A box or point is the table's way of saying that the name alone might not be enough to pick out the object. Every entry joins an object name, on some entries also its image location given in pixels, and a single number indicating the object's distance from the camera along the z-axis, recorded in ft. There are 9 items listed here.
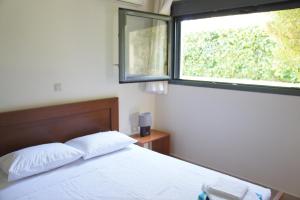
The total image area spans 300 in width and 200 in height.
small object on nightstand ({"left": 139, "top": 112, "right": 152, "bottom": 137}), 10.83
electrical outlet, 8.65
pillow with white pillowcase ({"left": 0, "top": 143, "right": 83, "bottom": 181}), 6.52
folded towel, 5.51
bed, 6.15
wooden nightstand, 10.93
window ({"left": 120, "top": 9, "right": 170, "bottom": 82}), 9.60
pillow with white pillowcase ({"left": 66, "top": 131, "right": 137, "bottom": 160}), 7.98
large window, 8.69
